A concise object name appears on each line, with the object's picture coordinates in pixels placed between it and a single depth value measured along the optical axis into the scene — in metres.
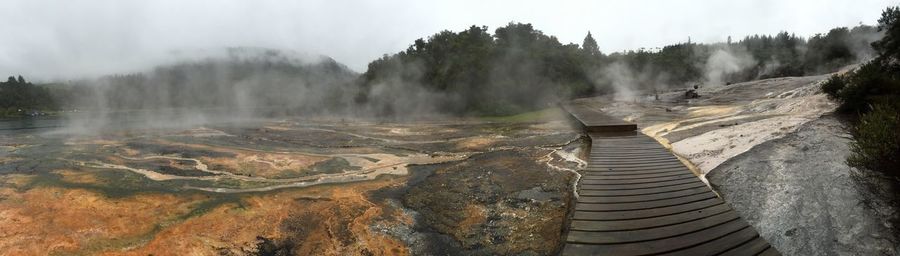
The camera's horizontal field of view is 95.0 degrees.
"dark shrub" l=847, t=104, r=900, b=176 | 5.66
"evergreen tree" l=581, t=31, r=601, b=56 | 73.03
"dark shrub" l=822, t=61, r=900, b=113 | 9.60
